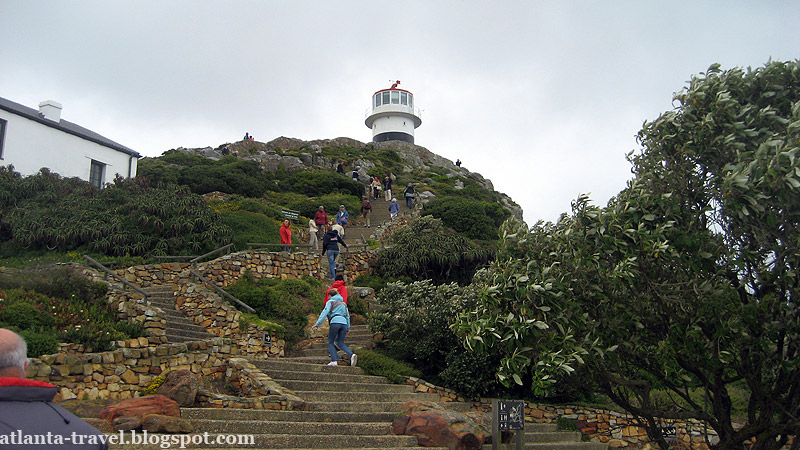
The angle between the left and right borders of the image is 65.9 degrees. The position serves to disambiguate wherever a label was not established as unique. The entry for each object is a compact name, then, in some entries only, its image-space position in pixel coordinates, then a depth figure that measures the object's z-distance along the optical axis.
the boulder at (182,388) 9.34
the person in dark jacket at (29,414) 3.04
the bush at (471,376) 12.20
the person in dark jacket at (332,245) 17.86
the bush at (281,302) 14.47
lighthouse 61.59
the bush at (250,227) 20.05
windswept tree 8.12
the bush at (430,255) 20.22
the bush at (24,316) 10.66
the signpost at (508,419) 9.23
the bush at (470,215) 25.21
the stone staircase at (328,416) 8.66
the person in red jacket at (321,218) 21.78
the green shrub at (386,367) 12.34
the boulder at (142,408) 7.95
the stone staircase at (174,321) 13.08
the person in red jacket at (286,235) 19.37
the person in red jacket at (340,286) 12.95
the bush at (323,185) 35.81
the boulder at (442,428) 9.33
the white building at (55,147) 21.92
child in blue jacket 11.84
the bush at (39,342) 9.87
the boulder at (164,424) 7.66
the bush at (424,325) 12.94
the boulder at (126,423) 7.60
